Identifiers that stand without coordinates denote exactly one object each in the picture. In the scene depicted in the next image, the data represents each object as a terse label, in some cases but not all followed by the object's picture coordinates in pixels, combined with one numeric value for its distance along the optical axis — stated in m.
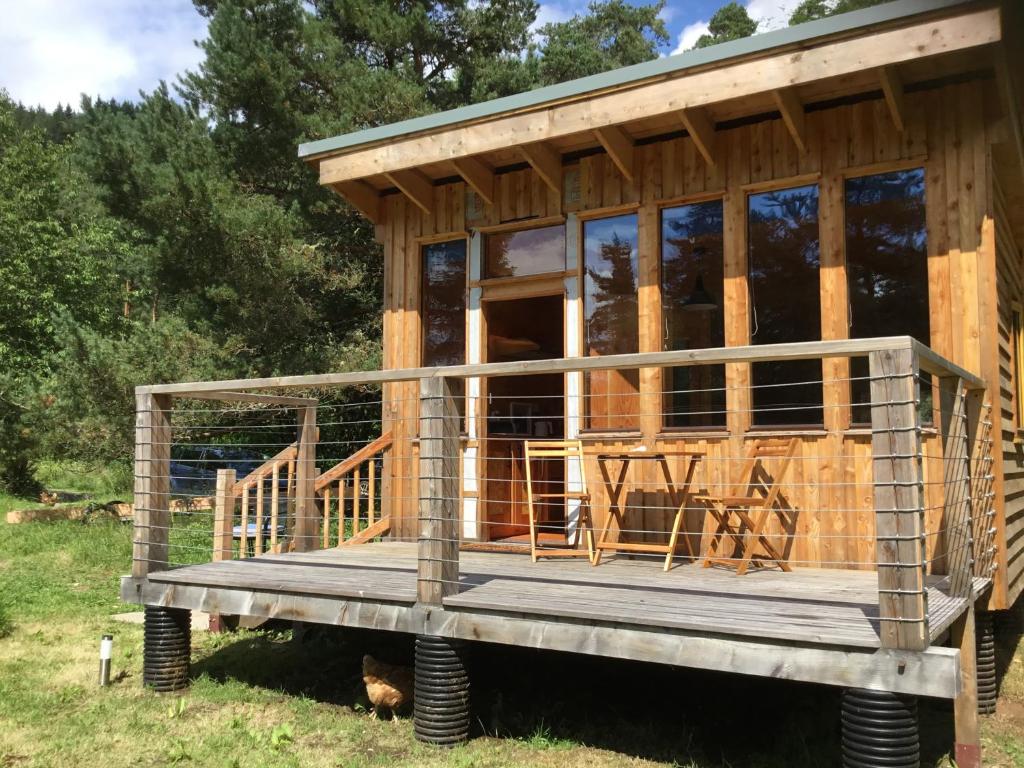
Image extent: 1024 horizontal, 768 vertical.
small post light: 5.23
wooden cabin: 3.88
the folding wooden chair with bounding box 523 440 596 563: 5.82
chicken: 4.75
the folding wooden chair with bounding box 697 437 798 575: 5.04
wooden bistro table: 5.17
